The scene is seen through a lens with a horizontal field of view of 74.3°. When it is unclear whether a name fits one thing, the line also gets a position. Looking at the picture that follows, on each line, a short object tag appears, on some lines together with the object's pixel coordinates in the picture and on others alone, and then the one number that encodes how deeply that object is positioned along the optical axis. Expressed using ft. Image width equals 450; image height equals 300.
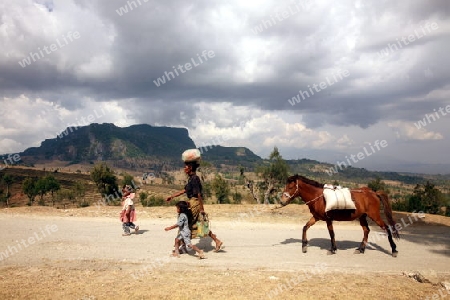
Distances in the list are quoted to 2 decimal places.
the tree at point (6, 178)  220.23
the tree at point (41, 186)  186.78
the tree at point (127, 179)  193.20
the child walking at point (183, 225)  29.40
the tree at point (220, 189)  157.17
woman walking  29.81
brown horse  31.40
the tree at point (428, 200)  144.05
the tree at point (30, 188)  185.16
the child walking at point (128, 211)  39.47
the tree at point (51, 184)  192.48
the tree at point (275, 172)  139.03
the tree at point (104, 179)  155.22
